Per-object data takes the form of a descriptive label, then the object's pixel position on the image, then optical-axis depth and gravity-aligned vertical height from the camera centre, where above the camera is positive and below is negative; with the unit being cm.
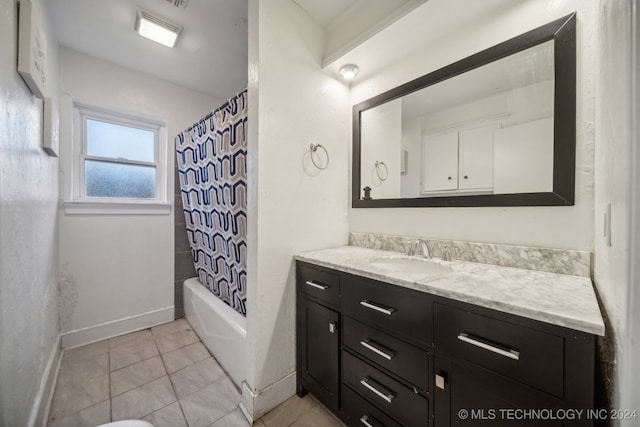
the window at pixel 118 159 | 209 +50
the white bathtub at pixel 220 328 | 154 -90
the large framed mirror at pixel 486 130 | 103 +44
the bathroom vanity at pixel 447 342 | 64 -46
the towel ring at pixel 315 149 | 158 +42
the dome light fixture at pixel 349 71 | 161 +97
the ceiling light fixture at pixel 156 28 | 160 +131
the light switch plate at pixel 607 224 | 70 -4
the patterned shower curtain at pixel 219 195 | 160 +13
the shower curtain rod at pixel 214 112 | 166 +74
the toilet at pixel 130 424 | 90 -82
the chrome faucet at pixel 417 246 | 137 -22
